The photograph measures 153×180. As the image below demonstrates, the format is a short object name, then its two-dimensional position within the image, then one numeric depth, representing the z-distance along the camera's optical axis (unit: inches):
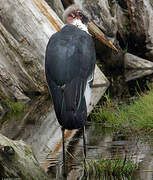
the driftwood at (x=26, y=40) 864.9
